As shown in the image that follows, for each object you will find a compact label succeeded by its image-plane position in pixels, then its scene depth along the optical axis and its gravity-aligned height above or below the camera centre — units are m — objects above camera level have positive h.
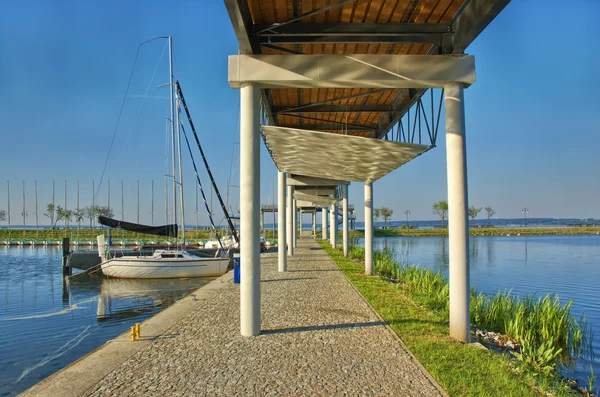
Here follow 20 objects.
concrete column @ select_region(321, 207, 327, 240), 44.91 -1.11
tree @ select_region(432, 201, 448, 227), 106.39 +0.69
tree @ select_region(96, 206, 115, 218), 75.00 +0.58
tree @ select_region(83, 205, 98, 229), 70.03 +0.42
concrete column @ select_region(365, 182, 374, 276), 15.16 -0.62
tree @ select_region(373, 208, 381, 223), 116.28 -0.59
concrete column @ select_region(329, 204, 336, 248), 30.24 -1.13
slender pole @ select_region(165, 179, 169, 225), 23.07 +0.41
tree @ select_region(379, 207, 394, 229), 115.50 -0.61
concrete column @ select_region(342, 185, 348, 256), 23.12 -0.50
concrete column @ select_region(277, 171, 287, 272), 15.43 -0.42
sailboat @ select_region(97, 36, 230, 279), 19.69 -2.19
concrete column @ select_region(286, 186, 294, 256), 21.37 -0.42
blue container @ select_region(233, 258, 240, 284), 12.43 -1.73
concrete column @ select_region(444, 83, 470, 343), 6.45 -0.19
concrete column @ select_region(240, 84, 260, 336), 6.71 -0.02
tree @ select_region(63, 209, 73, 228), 75.54 +0.31
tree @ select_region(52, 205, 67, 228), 77.56 +0.16
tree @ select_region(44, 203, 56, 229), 80.75 +1.27
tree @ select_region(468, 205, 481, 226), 113.40 -0.64
